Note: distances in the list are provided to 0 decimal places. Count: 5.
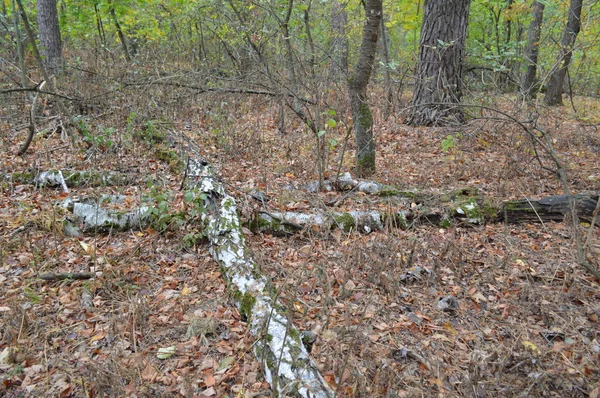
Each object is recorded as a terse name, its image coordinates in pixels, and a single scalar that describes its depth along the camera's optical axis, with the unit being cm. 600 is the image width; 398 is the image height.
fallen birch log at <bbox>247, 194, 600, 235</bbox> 448
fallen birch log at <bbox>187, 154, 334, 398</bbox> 248
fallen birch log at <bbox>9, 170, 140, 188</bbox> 512
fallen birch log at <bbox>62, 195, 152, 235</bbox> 429
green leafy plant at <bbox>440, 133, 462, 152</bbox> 468
